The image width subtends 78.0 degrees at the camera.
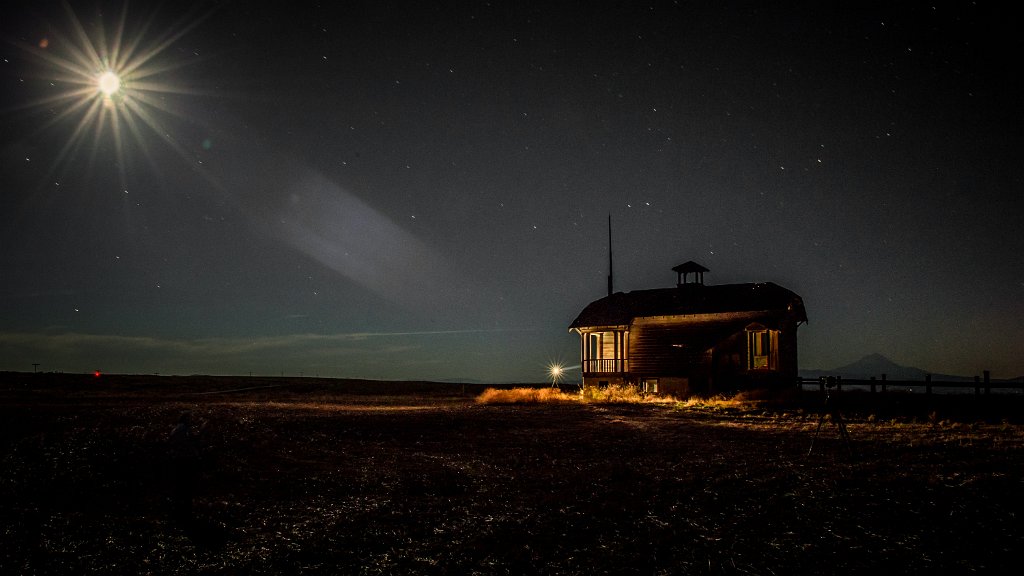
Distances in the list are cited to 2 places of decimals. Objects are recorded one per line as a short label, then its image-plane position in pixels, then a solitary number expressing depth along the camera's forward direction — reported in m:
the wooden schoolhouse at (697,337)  32.72
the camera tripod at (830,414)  11.23
